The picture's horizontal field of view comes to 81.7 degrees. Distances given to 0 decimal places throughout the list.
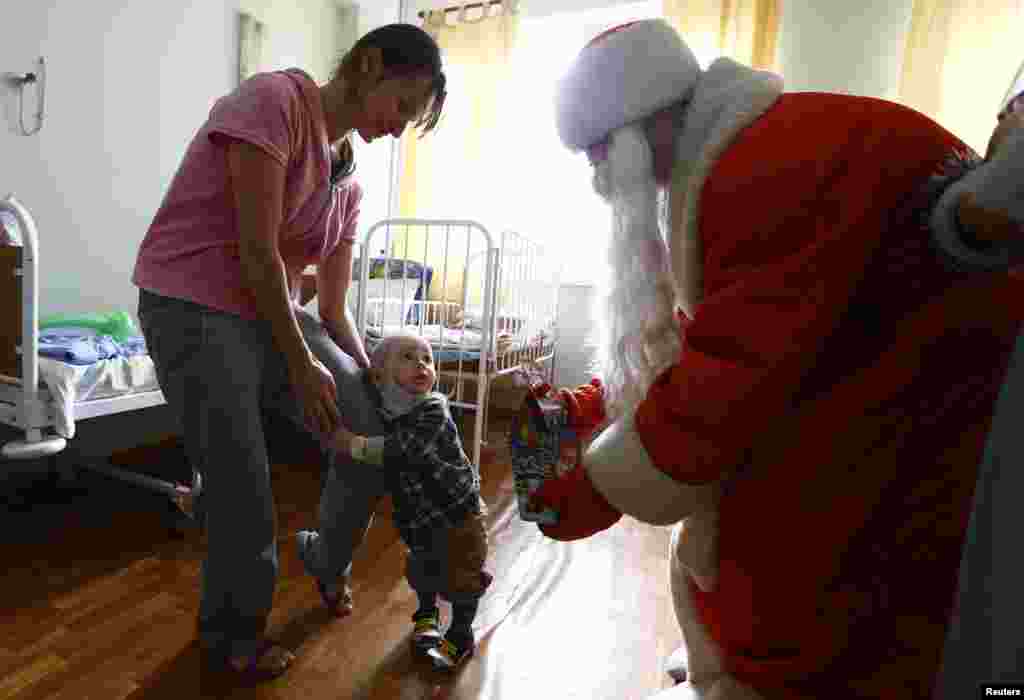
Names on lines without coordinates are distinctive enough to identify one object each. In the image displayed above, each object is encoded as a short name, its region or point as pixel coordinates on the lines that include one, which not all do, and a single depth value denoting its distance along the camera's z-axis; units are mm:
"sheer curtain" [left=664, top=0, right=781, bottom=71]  2898
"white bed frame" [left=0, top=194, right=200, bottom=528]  1392
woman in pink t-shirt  979
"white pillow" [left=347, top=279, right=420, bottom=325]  2457
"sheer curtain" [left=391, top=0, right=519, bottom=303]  3453
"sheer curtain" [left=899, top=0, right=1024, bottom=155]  2553
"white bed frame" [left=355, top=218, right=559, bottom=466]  2092
